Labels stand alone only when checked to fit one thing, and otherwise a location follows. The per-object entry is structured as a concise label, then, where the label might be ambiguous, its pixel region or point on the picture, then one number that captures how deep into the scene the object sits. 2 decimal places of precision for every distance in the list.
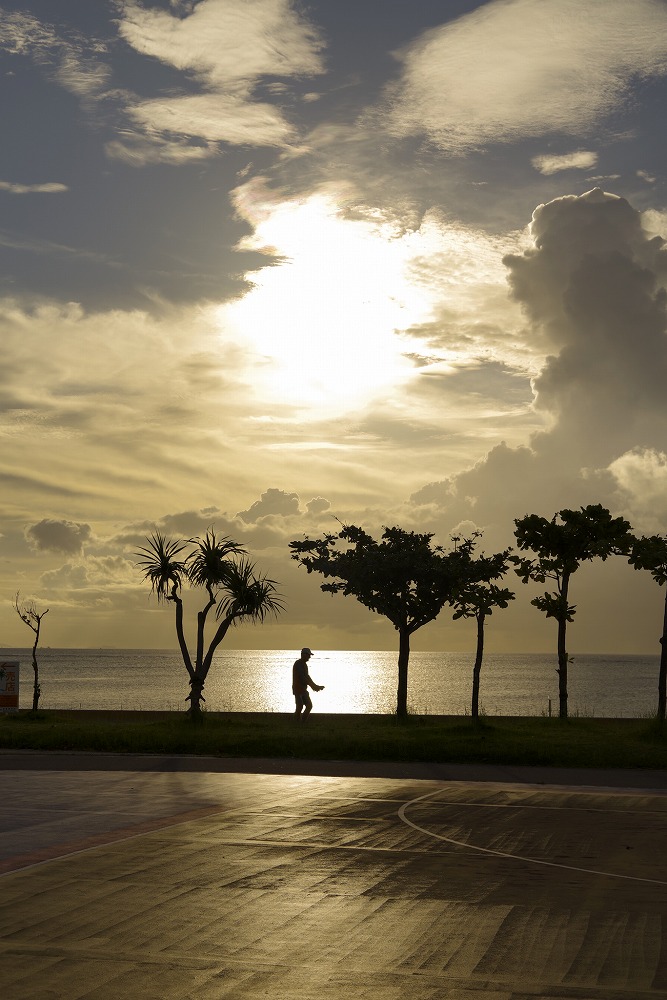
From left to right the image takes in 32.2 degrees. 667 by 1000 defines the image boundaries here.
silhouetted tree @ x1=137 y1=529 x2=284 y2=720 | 33.81
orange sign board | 37.25
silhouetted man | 32.16
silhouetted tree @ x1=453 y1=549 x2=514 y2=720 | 36.88
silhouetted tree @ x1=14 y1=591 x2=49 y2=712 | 41.81
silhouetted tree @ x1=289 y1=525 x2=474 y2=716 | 36.34
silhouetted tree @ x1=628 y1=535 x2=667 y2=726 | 32.59
